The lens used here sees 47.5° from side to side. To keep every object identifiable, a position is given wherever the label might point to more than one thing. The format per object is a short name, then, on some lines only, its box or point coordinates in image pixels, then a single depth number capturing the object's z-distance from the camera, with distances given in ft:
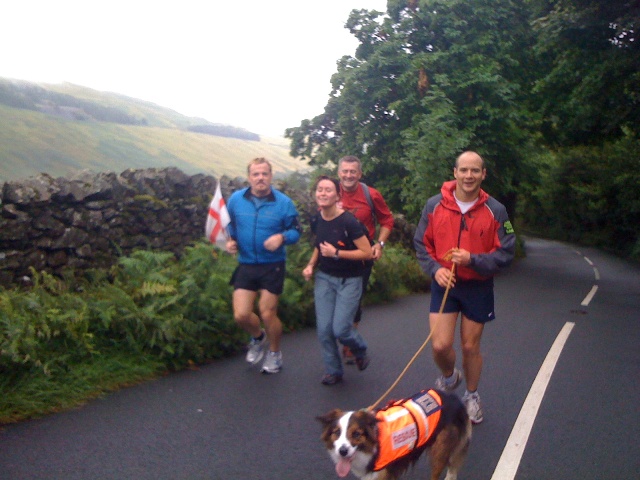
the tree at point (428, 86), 70.13
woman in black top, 21.29
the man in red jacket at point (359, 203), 24.70
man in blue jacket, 22.49
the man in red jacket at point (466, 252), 17.37
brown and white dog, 12.60
